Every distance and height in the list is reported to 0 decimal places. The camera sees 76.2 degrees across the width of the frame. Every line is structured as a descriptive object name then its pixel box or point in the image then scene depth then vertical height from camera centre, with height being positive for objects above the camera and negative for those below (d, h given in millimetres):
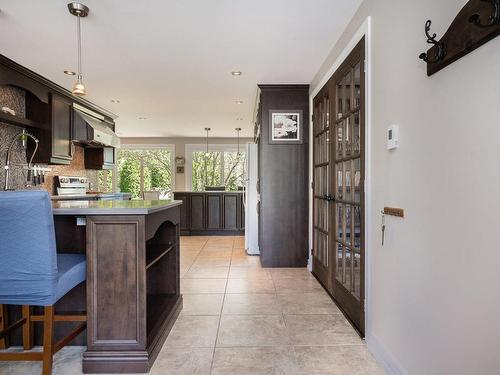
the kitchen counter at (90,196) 4396 -199
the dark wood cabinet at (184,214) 6770 -647
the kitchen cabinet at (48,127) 4168 +760
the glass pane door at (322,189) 3158 -57
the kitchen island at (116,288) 1796 -597
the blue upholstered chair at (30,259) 1449 -356
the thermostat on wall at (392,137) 1709 +254
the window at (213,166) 8594 +475
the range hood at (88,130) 4758 +822
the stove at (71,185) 4770 -20
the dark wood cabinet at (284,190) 4156 -87
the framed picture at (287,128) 4141 +719
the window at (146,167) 8641 +456
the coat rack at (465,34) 990 +525
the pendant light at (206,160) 8596 +623
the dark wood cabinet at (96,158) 5688 +464
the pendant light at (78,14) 2336 +1293
